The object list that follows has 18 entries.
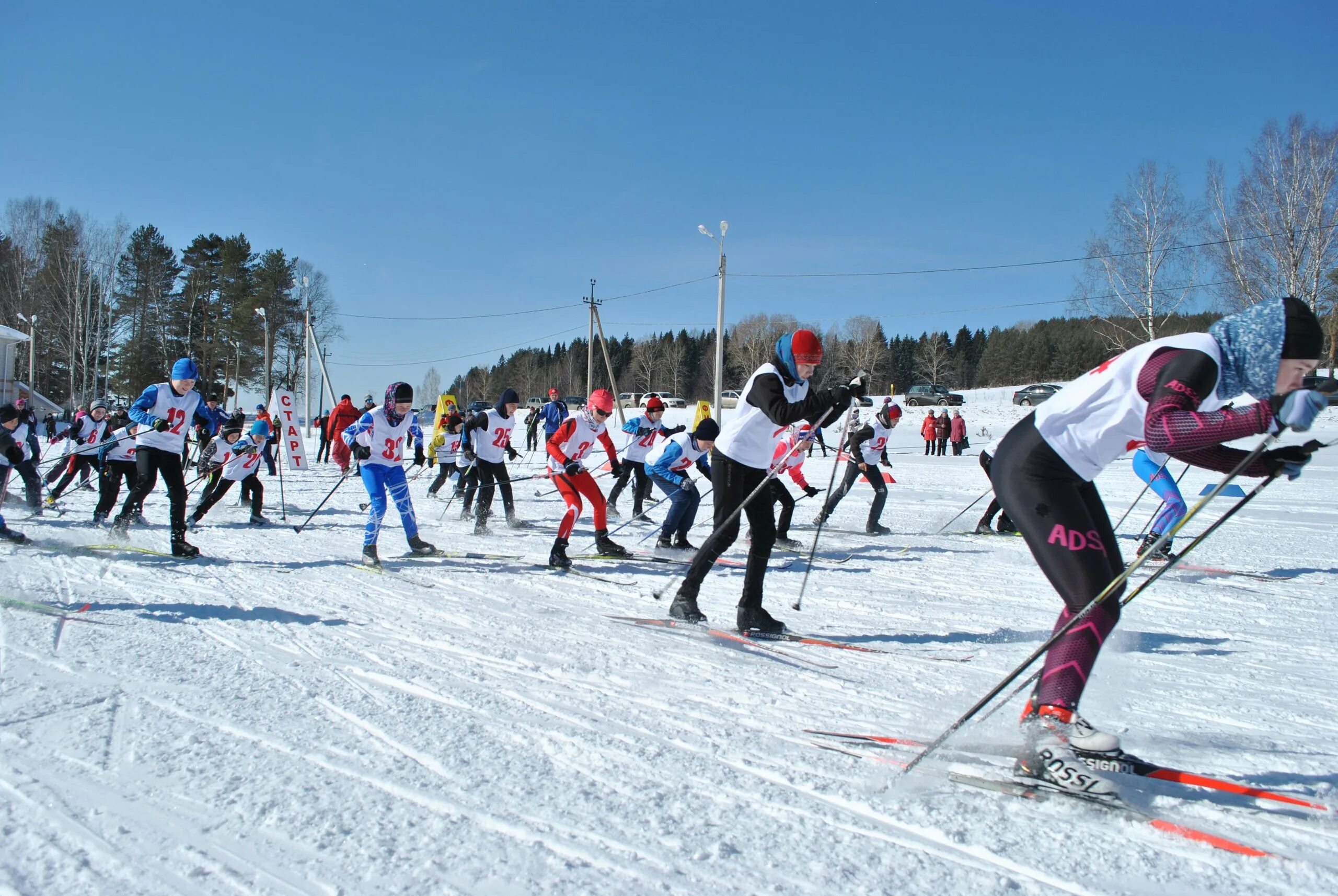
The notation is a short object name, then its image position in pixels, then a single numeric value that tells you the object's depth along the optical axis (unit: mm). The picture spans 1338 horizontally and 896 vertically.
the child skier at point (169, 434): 6723
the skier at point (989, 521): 9078
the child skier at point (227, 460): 9109
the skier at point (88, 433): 10977
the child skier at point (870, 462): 9359
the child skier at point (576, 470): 6727
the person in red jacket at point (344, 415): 15180
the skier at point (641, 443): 10148
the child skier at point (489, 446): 9141
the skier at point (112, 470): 8117
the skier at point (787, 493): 7895
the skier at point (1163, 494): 6691
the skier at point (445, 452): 12648
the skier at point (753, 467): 4191
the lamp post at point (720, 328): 23125
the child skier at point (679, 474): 7863
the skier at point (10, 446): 7102
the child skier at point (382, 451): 6688
